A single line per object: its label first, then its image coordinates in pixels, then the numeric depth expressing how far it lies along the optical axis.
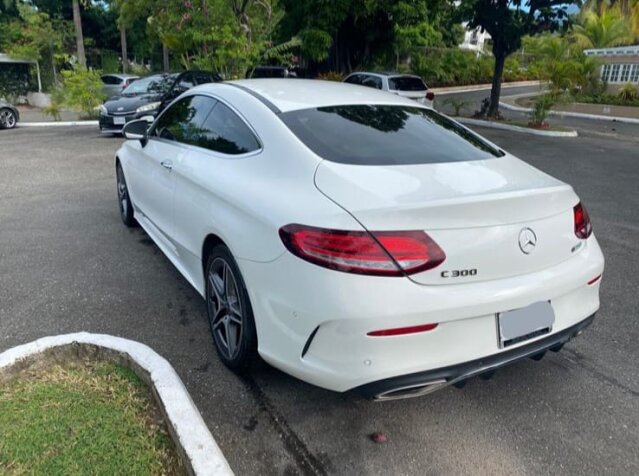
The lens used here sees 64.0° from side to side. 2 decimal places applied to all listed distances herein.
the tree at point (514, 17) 15.42
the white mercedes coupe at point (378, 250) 2.09
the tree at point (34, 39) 22.22
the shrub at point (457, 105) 17.61
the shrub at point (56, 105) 15.28
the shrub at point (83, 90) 14.91
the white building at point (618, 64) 22.45
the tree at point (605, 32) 29.57
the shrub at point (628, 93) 20.94
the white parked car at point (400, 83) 14.70
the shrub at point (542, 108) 14.68
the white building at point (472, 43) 58.34
